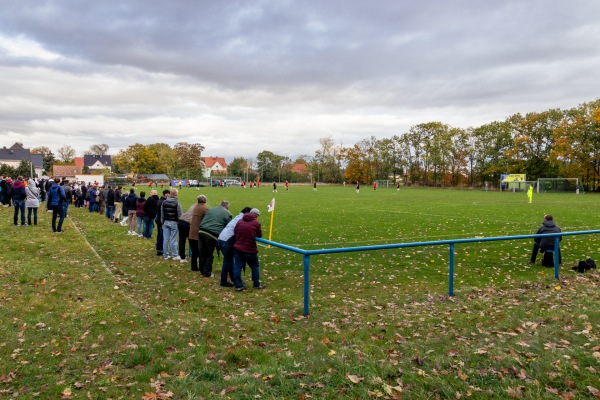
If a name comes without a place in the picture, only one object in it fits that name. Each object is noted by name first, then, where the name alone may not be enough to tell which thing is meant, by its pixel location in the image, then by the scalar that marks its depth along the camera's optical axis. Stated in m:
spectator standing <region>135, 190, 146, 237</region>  17.06
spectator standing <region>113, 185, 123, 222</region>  21.81
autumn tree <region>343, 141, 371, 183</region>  108.12
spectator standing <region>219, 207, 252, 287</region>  9.66
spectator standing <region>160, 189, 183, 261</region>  12.43
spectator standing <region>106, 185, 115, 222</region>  22.47
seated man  11.52
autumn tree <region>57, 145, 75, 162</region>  157.12
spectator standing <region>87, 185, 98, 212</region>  26.36
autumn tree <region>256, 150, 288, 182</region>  134.00
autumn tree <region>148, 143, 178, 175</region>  134.00
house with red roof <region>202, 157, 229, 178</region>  179.45
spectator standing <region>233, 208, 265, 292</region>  9.28
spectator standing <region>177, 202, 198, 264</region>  11.98
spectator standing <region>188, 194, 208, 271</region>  11.05
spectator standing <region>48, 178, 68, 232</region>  15.88
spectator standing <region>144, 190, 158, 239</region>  15.26
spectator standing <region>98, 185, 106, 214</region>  25.02
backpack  10.92
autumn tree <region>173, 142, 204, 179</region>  141.00
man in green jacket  10.48
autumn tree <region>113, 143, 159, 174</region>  128.62
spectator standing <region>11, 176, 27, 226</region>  16.88
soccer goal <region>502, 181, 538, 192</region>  66.56
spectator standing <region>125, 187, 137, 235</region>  17.98
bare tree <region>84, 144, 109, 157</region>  172.79
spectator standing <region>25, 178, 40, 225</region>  17.05
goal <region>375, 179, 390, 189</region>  92.74
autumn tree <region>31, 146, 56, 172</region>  140.75
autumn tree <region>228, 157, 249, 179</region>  137.50
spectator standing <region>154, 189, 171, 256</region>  13.45
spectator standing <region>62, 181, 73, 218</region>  16.92
